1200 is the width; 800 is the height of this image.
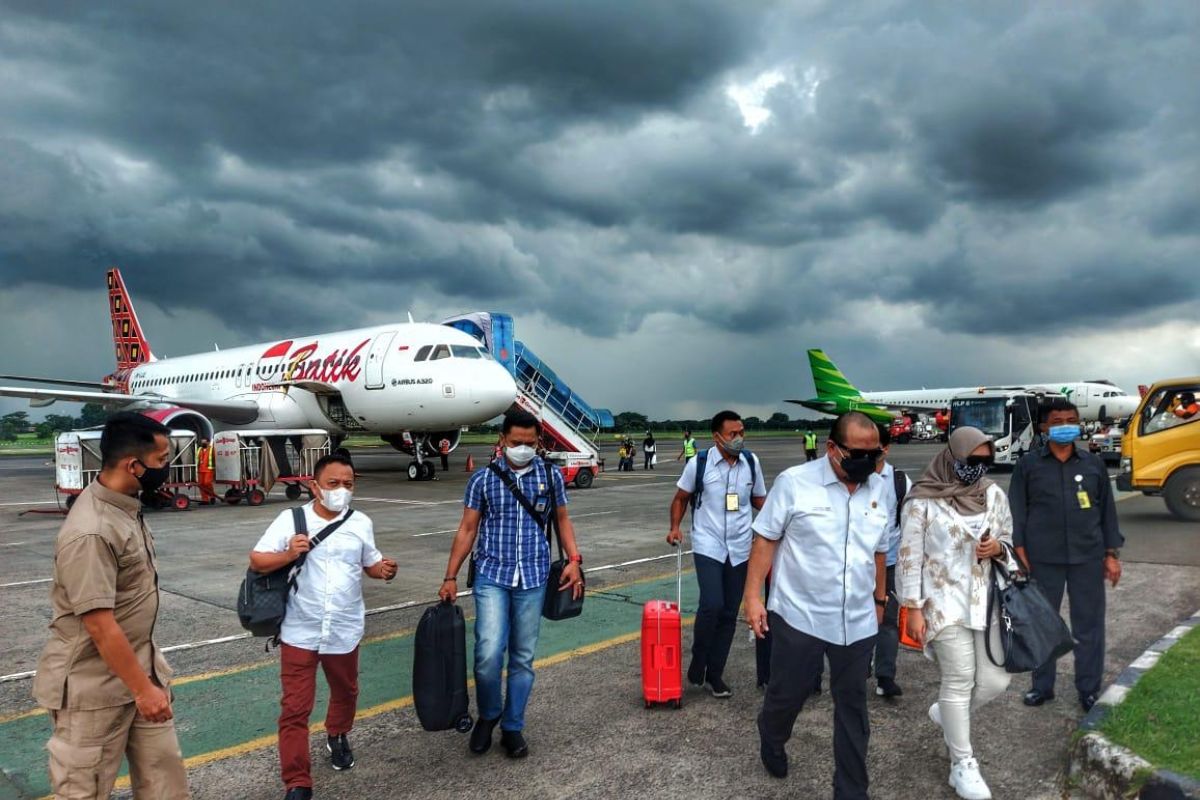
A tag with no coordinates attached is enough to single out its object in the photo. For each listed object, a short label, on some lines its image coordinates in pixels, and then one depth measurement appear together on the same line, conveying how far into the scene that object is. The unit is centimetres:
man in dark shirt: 489
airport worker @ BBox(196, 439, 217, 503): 1727
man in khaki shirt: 280
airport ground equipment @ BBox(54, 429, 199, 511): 1612
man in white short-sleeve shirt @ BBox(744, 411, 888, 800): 367
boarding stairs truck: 2345
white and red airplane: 2042
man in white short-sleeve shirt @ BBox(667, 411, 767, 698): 519
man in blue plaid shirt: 437
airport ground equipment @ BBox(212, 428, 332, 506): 1730
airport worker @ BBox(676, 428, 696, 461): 2453
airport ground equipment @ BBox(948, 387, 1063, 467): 2623
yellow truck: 1270
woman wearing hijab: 390
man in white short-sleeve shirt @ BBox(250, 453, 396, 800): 380
